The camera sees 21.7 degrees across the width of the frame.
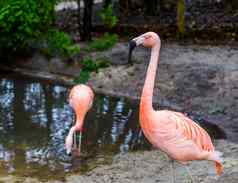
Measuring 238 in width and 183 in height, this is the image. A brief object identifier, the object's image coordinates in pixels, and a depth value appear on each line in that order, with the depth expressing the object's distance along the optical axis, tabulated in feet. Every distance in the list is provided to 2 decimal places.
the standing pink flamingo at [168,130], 16.40
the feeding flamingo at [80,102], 22.04
